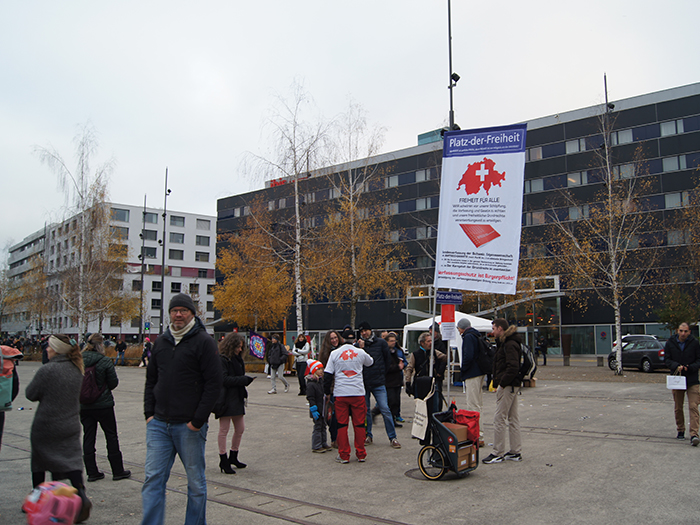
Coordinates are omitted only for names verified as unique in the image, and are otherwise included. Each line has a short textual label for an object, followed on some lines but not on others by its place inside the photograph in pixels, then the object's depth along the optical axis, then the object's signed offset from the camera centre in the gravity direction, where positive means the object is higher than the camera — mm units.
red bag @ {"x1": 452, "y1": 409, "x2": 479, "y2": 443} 6999 -1387
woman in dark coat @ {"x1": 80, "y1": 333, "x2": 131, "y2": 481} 6688 -1293
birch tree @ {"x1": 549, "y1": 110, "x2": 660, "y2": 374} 23562 +4339
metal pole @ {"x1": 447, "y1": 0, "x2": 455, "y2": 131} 12523 +6842
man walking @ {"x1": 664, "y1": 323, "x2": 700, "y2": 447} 8742 -814
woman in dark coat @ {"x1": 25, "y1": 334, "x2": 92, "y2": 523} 5008 -973
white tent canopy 18378 -465
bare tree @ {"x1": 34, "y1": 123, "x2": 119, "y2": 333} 35969 +4610
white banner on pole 8508 +1637
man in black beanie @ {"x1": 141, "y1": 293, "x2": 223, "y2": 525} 4332 -751
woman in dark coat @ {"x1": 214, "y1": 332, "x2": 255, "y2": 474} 7273 -1202
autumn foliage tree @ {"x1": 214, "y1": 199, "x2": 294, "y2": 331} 36375 +1680
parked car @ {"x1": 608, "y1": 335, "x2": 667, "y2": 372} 23922 -1782
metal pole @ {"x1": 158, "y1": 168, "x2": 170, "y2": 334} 44888 +10229
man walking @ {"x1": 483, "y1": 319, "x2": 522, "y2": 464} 7629 -1154
